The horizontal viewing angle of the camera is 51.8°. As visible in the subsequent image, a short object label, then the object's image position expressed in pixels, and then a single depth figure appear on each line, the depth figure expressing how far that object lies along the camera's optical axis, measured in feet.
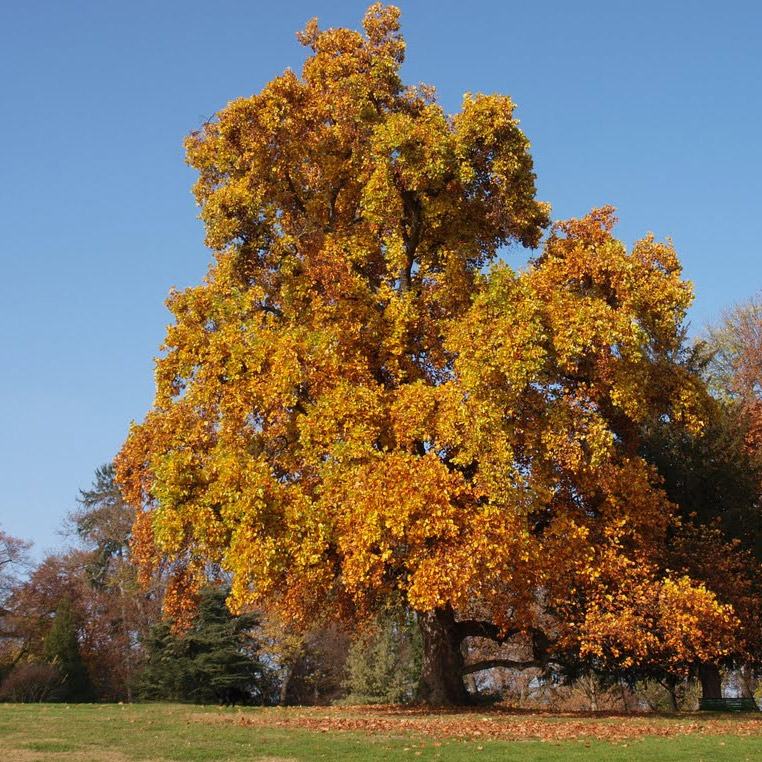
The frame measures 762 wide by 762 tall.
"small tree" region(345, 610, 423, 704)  124.98
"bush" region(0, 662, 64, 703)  112.88
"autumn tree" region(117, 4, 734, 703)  58.70
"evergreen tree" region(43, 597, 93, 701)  118.11
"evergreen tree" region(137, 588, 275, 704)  107.86
